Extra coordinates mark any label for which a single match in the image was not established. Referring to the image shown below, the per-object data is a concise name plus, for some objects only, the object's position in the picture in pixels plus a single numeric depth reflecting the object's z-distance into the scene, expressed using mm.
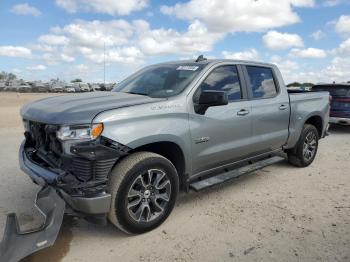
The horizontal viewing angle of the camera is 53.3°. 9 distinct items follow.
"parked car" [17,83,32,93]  52331
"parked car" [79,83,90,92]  52969
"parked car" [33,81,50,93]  53738
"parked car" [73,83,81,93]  52862
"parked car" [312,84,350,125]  10625
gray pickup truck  3258
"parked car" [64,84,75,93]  54100
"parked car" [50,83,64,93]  54969
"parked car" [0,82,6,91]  54631
